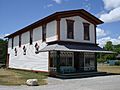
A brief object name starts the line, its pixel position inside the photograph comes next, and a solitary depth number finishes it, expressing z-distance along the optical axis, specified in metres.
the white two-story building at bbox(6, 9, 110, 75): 11.83
